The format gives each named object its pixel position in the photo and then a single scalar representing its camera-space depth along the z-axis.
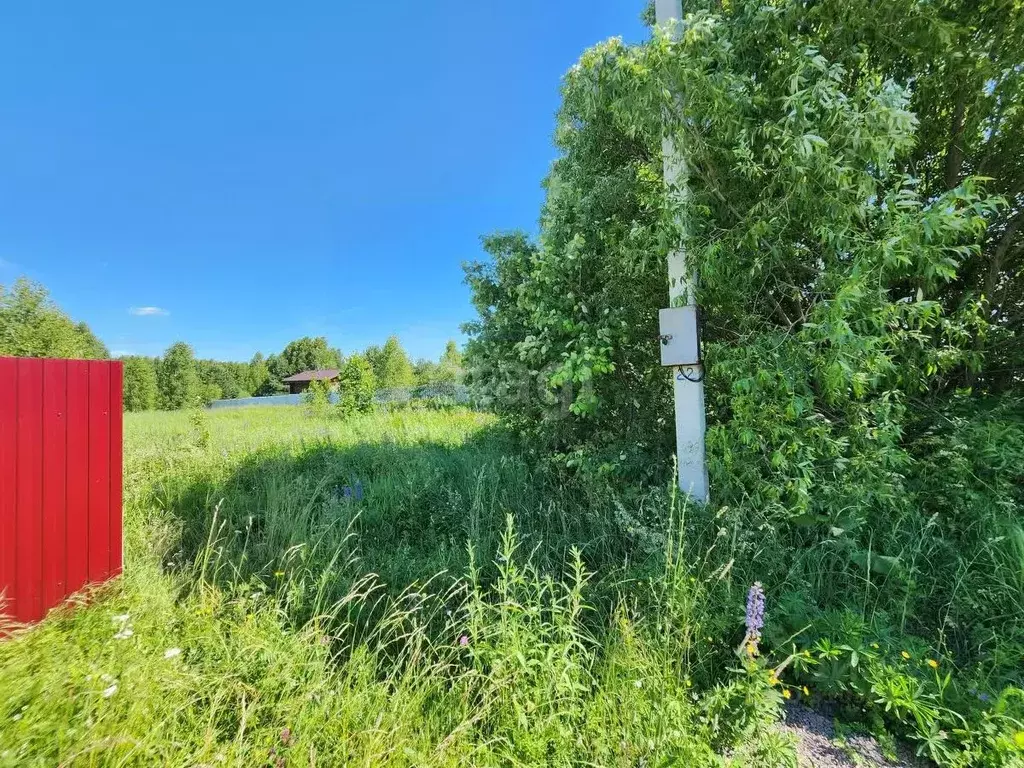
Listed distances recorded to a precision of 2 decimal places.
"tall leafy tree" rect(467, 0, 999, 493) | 2.24
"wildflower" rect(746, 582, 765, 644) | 1.53
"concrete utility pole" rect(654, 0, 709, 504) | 2.90
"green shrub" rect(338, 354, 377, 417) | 10.10
